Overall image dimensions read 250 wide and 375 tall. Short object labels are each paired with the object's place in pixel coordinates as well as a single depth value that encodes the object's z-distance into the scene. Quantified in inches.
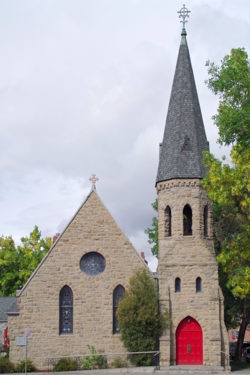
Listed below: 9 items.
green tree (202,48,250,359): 837.2
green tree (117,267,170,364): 898.7
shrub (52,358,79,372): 893.2
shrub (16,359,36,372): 898.7
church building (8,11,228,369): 925.8
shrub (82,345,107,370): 911.0
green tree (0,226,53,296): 1908.2
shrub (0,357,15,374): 898.1
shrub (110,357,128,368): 910.4
